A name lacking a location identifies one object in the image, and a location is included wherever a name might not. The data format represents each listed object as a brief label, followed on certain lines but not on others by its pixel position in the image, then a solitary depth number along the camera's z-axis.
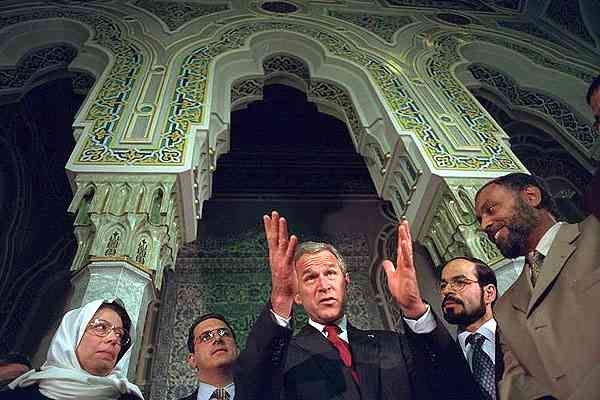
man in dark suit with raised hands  1.04
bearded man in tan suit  0.81
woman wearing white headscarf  1.21
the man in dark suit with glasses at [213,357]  1.46
